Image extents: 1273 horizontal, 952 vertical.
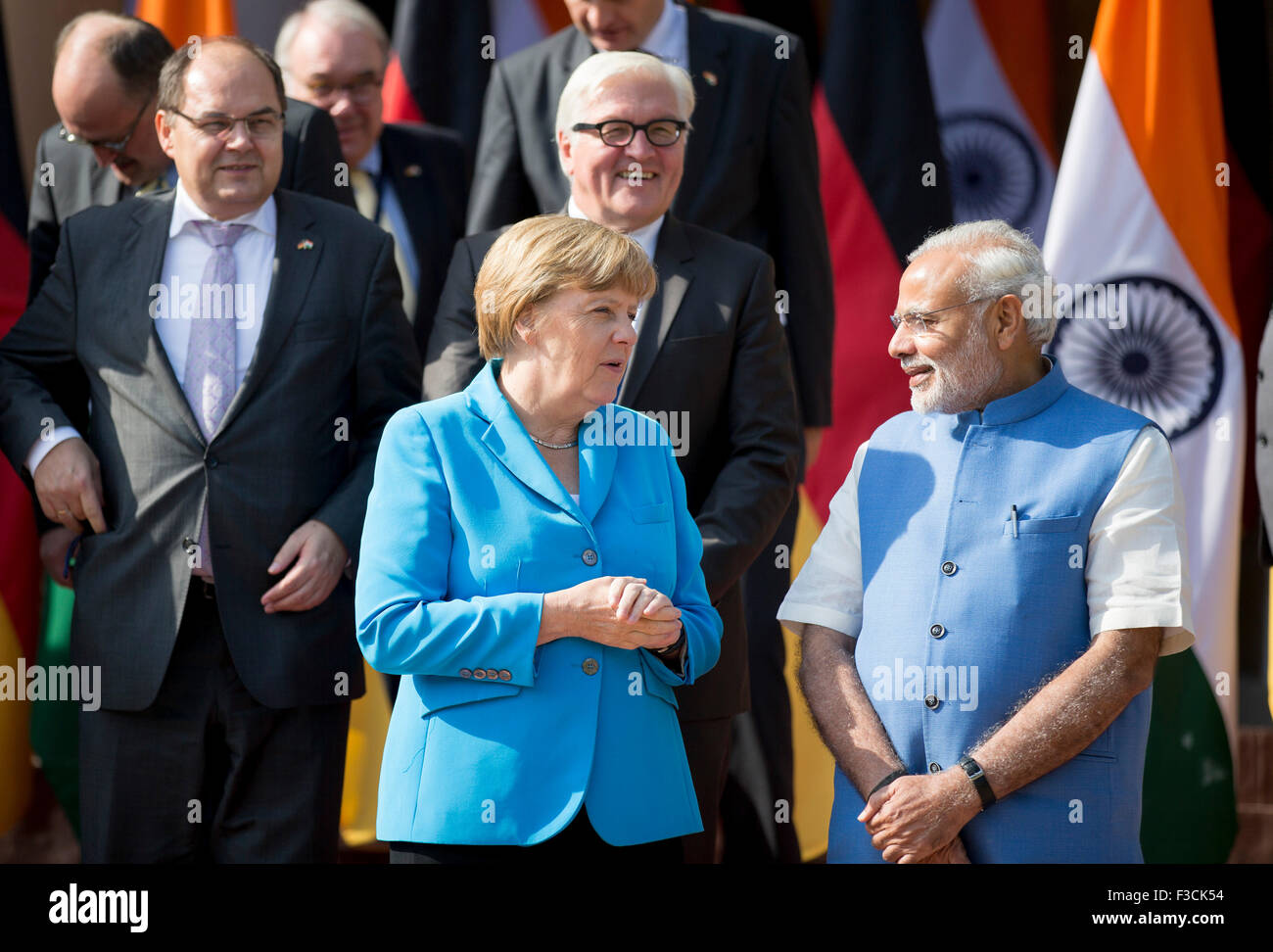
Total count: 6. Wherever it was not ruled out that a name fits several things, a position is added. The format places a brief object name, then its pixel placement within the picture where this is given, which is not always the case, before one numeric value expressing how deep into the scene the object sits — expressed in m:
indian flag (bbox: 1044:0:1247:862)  9.53
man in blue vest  6.06
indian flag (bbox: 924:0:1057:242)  11.16
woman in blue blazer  5.59
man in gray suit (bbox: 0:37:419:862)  7.41
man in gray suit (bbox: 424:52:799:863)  7.34
